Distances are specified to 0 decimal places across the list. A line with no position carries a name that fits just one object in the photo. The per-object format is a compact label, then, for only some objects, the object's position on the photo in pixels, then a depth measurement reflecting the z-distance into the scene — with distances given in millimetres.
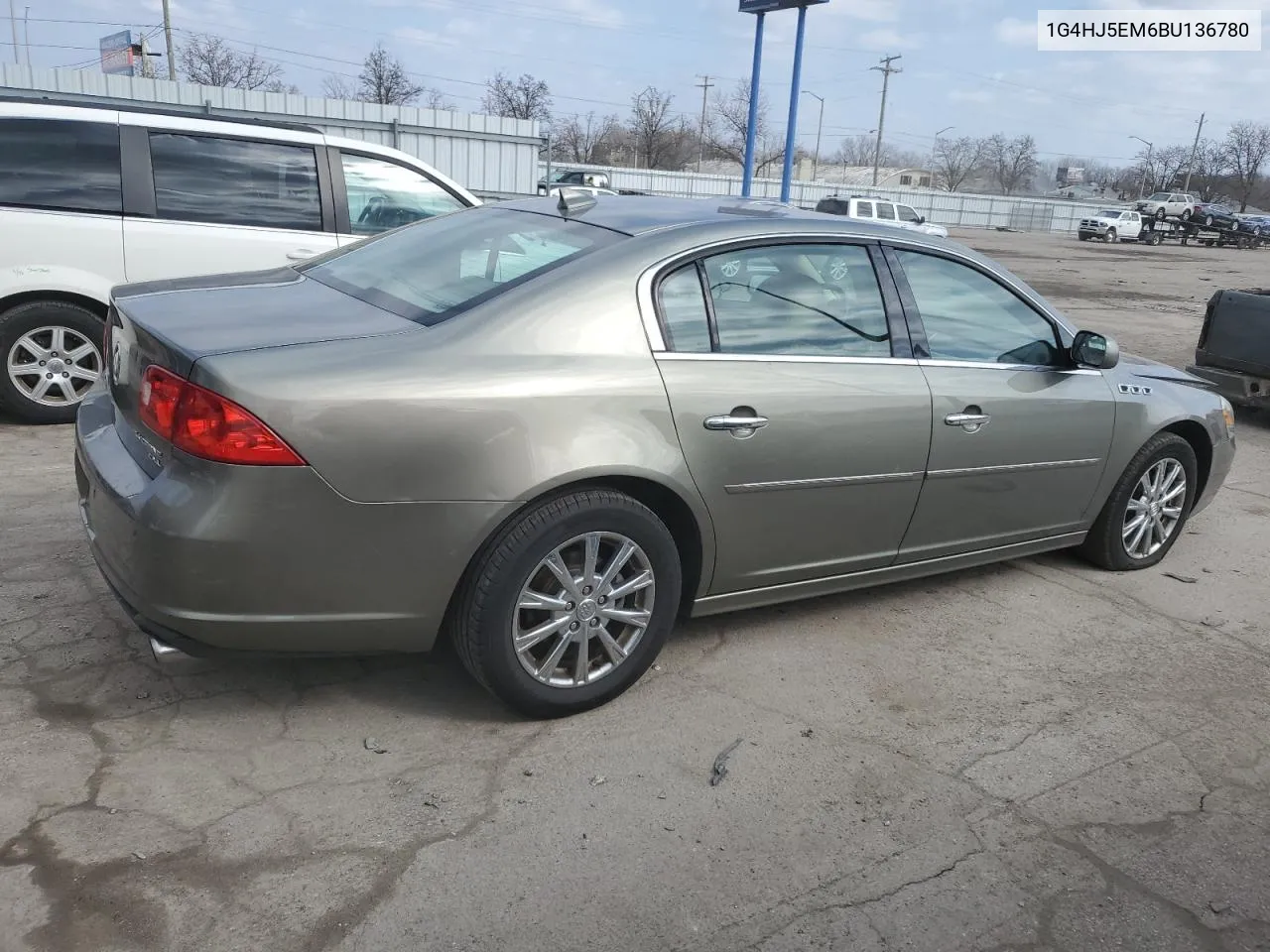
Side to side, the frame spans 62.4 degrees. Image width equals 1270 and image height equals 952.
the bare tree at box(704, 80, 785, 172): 82869
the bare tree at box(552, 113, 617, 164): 76438
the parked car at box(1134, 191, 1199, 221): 53125
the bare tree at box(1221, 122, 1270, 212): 86250
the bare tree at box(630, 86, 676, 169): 72625
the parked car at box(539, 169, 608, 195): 31133
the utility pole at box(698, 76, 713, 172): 83938
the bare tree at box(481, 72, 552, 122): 64312
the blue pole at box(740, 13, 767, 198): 23062
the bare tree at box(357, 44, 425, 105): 59281
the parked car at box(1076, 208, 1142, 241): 49688
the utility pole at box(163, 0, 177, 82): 47219
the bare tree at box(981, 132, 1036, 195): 103688
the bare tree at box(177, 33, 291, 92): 58812
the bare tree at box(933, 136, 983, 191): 103875
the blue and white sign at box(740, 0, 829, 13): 22375
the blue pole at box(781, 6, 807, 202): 22906
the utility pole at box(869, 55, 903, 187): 80375
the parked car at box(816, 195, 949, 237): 27392
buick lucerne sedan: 2715
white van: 5887
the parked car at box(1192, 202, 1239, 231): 49344
